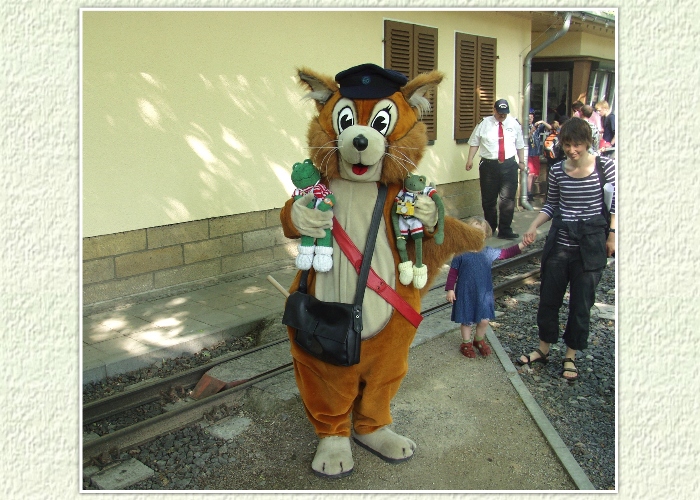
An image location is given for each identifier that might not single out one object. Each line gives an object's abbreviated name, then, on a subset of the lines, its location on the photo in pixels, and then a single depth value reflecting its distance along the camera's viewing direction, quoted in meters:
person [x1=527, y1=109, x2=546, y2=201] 12.32
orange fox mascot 3.34
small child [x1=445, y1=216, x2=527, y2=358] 5.19
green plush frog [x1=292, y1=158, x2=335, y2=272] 3.33
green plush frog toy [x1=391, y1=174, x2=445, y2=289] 3.40
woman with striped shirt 4.72
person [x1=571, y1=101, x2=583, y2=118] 11.83
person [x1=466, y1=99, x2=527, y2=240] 9.74
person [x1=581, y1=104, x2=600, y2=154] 11.45
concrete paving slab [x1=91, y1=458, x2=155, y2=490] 3.66
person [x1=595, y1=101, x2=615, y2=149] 11.04
